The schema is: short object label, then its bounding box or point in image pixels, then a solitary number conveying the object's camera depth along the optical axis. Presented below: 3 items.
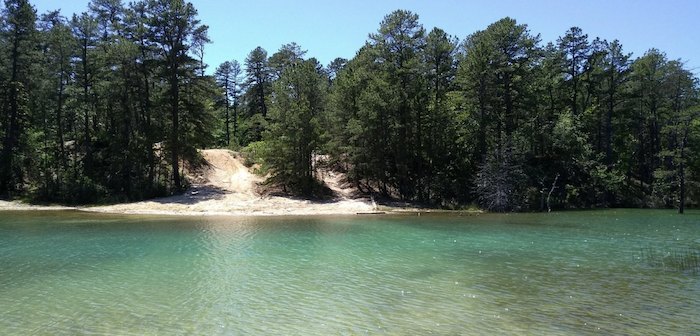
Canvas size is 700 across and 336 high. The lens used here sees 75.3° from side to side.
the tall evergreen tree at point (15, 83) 42.19
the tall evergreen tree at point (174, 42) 42.16
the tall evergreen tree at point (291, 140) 41.81
